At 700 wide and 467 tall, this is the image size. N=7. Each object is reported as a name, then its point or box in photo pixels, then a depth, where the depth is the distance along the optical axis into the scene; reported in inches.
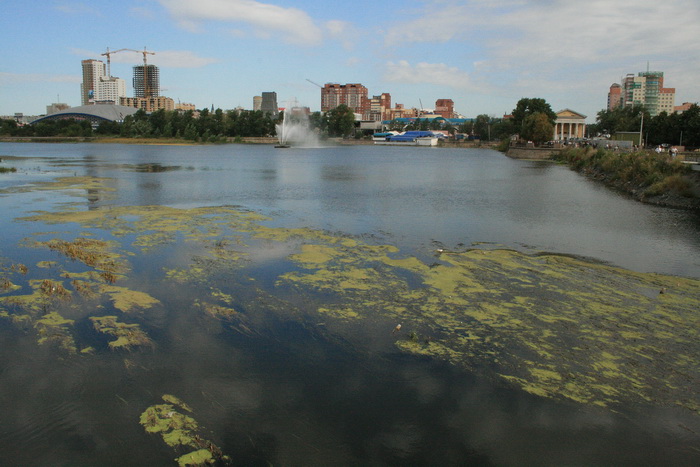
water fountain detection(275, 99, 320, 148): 6279.5
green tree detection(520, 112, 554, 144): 4286.4
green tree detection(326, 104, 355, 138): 7785.4
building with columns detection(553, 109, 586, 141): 6043.3
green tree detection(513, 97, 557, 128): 5162.4
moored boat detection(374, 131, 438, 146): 7535.4
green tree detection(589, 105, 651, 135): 4640.3
